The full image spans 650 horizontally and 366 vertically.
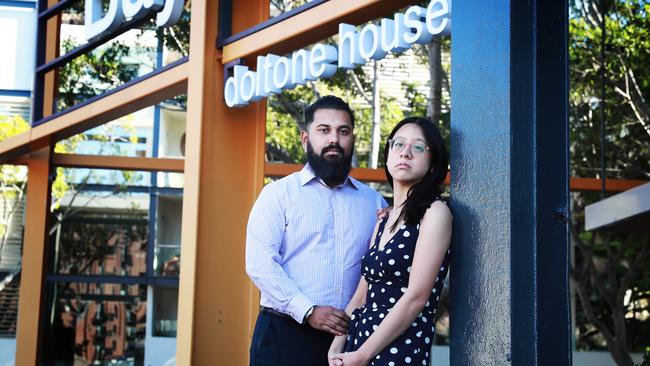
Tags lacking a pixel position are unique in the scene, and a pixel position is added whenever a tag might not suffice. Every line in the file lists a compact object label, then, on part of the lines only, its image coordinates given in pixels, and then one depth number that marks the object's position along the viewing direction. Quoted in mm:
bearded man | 4082
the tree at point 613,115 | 14055
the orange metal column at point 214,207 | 6184
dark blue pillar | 2742
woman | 3066
